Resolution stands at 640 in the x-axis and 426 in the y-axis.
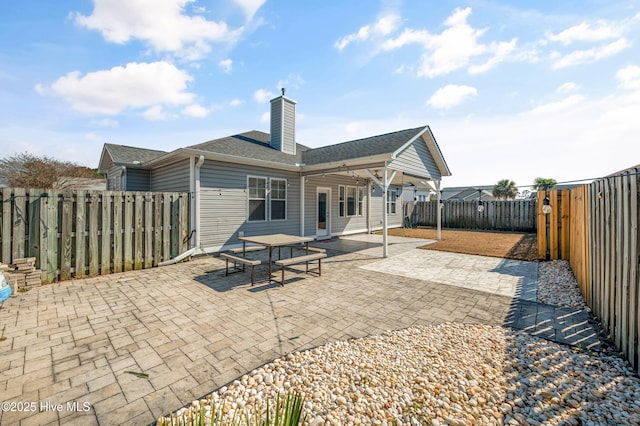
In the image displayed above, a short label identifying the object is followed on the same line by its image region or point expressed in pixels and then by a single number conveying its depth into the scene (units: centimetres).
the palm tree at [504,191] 3516
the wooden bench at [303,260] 500
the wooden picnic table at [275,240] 553
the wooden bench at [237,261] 499
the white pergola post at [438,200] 1205
